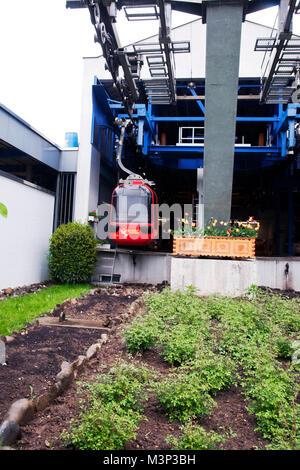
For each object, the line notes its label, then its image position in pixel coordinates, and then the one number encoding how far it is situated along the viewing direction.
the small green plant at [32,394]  3.37
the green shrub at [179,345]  4.30
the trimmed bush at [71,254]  11.23
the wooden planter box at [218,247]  9.95
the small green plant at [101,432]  2.50
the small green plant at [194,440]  2.53
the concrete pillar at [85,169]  13.73
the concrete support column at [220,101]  9.09
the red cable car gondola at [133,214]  11.42
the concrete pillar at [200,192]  11.89
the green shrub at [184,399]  3.07
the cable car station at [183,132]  9.10
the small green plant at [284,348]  4.74
